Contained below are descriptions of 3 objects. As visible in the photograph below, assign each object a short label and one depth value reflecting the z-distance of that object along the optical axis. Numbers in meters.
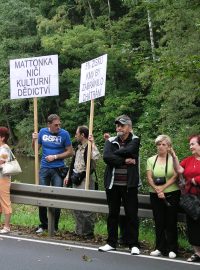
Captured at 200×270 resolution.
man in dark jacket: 7.43
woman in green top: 7.34
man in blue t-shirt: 9.00
